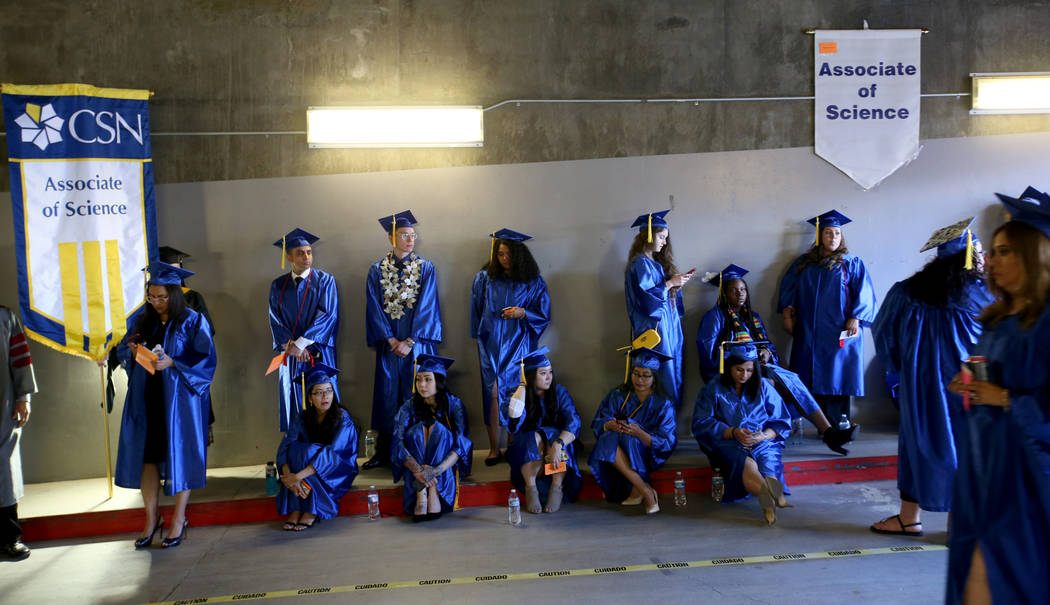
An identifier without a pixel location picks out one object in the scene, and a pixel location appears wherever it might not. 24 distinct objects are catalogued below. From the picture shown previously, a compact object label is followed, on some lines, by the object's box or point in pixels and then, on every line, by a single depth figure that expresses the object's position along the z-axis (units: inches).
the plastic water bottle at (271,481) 211.6
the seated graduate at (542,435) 206.1
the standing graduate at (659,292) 239.5
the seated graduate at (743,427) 196.2
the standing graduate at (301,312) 231.6
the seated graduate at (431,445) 201.9
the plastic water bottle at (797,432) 248.5
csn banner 229.9
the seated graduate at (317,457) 199.5
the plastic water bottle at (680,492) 204.5
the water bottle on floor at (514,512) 194.7
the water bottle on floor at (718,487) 206.1
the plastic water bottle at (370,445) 245.3
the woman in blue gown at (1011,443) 92.0
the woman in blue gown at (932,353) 165.3
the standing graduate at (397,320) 238.4
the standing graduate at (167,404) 185.9
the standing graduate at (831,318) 247.1
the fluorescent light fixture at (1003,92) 275.0
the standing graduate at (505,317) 238.7
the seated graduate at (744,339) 228.7
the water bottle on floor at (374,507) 205.0
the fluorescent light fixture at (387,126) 252.8
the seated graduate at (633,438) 205.6
